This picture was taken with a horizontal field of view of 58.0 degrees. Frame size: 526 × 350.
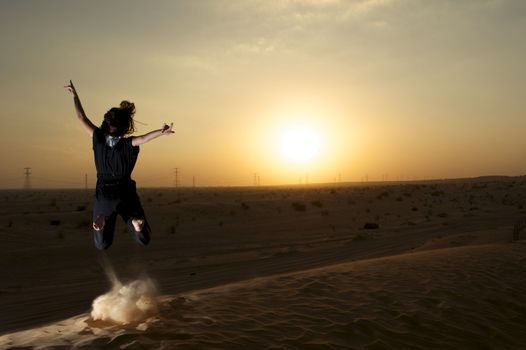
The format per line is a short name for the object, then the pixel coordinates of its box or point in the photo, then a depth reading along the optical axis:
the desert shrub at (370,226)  22.59
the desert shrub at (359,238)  18.06
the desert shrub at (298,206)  31.84
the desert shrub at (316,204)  34.62
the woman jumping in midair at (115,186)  4.46
